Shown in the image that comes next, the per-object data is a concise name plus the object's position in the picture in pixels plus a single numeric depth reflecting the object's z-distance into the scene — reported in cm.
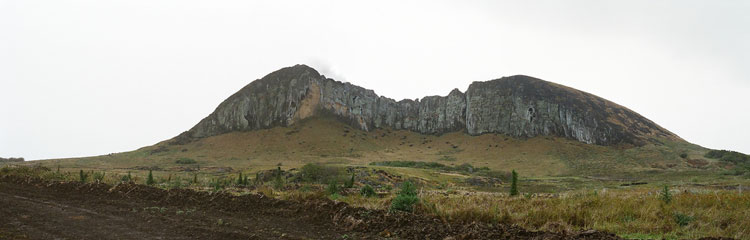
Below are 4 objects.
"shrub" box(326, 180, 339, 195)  1922
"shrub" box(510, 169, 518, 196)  2112
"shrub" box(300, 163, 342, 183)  4406
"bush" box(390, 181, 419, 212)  1196
